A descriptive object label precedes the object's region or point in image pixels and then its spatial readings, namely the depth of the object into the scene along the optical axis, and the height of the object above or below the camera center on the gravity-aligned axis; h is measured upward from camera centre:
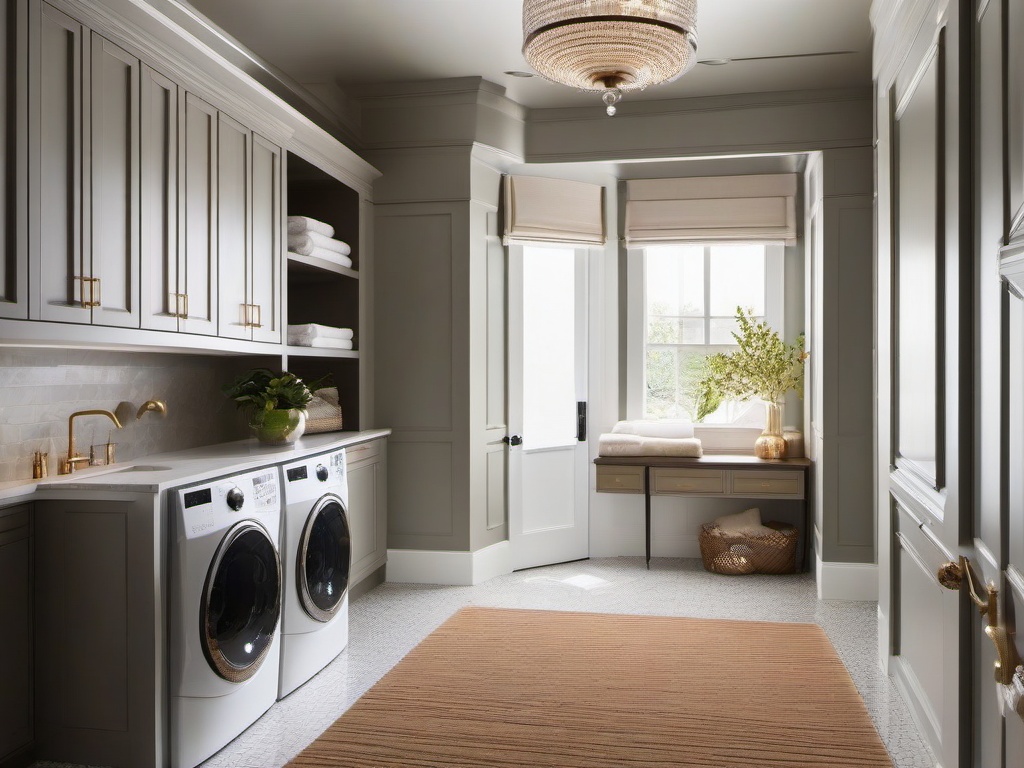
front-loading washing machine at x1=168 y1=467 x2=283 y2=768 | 2.47 -0.72
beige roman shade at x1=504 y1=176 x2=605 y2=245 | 4.93 +1.04
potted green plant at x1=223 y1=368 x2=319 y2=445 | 3.51 -0.08
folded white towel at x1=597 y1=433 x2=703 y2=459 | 5.00 -0.38
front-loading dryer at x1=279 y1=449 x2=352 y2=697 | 3.12 -0.72
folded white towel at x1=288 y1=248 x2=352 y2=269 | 4.01 +0.63
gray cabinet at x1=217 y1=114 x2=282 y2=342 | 3.22 +0.61
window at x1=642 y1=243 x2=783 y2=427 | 5.38 +0.45
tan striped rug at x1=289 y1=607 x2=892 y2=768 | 2.60 -1.14
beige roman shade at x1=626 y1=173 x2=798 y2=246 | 5.17 +1.09
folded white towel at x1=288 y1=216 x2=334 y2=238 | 3.86 +0.73
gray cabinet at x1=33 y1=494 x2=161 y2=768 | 2.41 -0.73
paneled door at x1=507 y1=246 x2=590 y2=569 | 5.02 -0.14
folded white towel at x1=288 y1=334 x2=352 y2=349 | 3.92 +0.20
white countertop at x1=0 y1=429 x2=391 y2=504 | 2.41 -0.28
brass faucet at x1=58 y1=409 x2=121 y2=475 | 2.82 -0.26
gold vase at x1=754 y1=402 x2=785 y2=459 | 4.96 -0.32
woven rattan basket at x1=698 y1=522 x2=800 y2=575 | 4.88 -0.99
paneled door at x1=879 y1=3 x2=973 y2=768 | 1.92 +0.02
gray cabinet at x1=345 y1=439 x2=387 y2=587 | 4.20 -0.64
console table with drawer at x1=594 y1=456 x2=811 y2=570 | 4.86 -0.55
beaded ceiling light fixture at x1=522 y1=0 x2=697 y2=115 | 2.45 +1.03
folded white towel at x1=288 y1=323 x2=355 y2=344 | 3.91 +0.25
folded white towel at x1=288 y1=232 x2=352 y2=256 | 3.86 +0.66
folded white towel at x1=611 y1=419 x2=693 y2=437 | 5.10 -0.27
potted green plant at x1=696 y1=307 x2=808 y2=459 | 5.02 +0.06
